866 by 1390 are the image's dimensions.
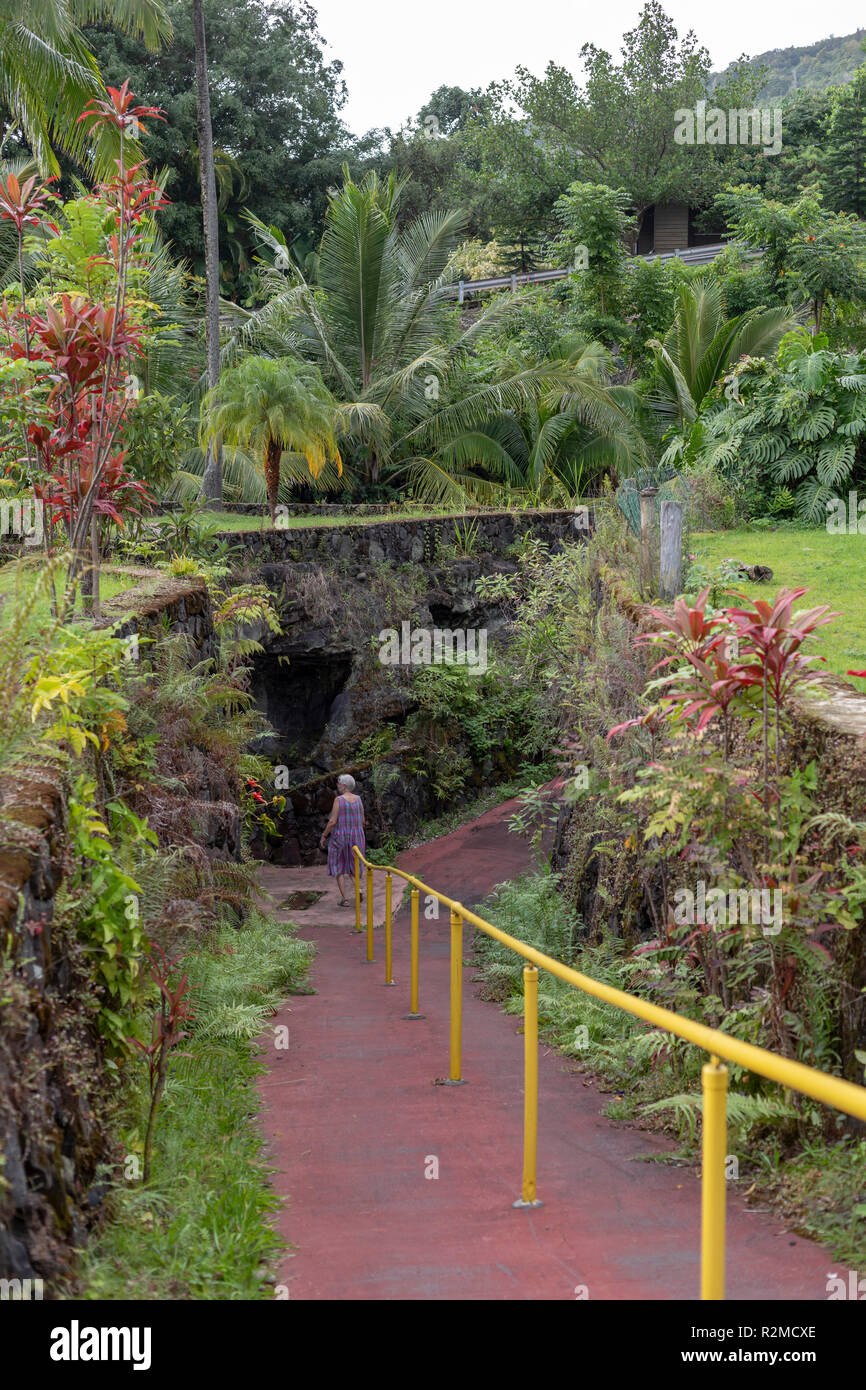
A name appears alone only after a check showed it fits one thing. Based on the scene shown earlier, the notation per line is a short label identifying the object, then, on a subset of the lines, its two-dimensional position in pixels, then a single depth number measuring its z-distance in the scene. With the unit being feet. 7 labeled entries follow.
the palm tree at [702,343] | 64.95
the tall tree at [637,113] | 106.63
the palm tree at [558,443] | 68.85
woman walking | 42.98
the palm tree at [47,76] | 40.78
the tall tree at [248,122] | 97.81
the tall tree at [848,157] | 93.56
